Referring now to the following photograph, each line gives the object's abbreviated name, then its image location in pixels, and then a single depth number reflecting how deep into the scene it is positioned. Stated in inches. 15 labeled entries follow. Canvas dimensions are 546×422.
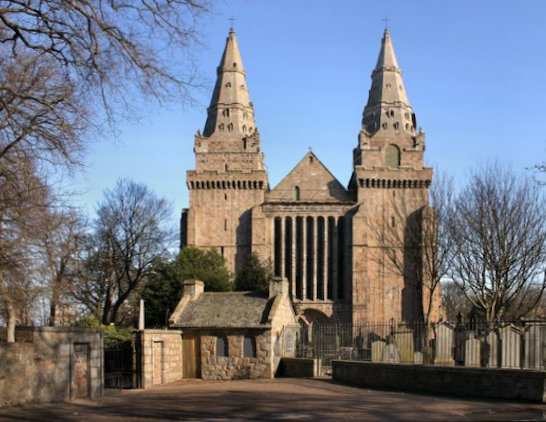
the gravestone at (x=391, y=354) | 930.7
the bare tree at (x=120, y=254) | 2167.8
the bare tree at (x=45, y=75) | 446.3
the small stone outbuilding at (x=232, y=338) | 1201.4
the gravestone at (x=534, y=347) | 715.4
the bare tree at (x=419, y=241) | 1503.4
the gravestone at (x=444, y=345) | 845.8
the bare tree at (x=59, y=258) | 952.3
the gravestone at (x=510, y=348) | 741.9
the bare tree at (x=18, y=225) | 667.4
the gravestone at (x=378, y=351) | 965.2
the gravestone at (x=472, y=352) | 797.9
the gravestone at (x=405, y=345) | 919.0
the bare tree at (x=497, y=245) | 1327.5
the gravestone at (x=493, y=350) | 767.7
